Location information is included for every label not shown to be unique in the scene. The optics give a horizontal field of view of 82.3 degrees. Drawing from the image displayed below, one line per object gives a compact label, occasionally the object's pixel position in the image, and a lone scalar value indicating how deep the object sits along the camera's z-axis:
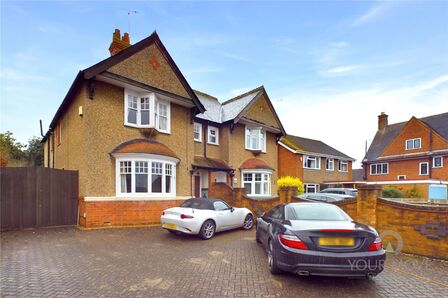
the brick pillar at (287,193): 10.96
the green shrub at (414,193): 20.89
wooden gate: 9.25
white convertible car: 8.06
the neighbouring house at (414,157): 22.55
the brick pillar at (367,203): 7.39
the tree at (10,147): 29.49
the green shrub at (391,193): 18.36
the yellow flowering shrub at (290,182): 20.86
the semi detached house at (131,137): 10.59
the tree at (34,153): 36.16
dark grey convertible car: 4.07
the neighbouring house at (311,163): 23.66
